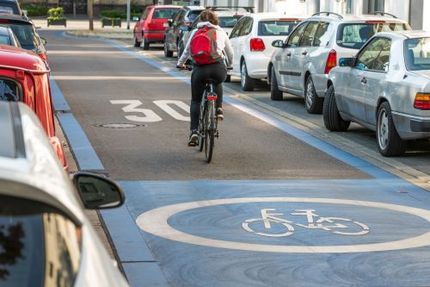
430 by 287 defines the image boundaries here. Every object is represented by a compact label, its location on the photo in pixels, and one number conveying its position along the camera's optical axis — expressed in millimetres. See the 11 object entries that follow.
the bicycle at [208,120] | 13742
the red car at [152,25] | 44312
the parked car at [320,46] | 19672
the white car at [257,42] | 24859
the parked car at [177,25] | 37312
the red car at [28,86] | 7477
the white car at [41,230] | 3104
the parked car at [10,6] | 29525
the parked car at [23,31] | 19453
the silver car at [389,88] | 13820
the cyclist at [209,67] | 14422
